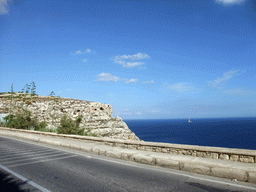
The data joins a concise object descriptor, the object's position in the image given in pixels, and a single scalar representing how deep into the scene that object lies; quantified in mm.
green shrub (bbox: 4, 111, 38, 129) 23562
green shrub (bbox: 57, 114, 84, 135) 18000
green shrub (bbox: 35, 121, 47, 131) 23734
